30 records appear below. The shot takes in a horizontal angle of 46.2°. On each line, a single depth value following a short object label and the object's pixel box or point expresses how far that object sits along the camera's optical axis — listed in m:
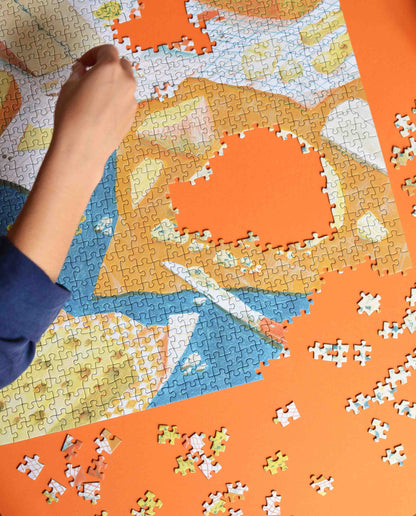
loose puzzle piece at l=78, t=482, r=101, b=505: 1.59
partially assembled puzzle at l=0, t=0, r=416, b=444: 1.53
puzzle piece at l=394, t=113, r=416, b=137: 1.59
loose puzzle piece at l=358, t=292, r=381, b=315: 1.58
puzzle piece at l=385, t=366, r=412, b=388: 1.59
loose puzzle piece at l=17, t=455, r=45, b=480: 1.58
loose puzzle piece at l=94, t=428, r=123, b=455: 1.58
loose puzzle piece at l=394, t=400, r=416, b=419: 1.60
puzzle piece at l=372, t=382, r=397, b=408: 1.60
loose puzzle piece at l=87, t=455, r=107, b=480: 1.59
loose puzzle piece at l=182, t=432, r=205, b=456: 1.60
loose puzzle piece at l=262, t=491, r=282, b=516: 1.61
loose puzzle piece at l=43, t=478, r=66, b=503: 1.59
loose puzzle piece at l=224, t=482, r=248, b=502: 1.61
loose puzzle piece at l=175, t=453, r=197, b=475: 1.60
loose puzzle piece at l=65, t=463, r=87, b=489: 1.59
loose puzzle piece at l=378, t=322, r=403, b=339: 1.59
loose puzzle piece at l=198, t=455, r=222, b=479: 1.61
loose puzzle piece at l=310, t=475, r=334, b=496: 1.62
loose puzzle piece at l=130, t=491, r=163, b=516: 1.60
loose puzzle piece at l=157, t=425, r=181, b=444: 1.59
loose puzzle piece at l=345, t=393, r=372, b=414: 1.60
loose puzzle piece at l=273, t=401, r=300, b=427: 1.60
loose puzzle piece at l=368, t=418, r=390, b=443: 1.60
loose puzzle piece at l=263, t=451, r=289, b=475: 1.61
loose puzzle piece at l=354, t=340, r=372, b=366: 1.59
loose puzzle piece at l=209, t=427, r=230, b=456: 1.60
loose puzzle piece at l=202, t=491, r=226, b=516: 1.61
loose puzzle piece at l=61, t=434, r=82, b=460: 1.58
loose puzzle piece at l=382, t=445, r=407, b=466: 1.61
